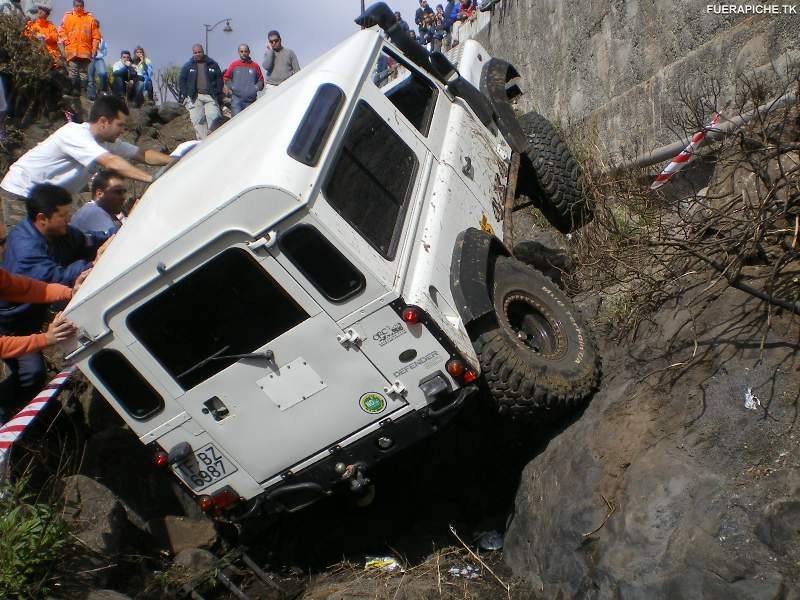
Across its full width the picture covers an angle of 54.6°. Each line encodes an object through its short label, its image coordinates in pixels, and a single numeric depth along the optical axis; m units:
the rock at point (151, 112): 14.55
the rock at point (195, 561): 5.02
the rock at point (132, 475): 5.70
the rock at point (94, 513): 4.83
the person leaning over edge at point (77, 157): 5.91
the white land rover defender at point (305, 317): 3.97
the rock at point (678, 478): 3.37
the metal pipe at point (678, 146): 4.57
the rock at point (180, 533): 5.46
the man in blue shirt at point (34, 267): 5.27
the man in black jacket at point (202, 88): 12.56
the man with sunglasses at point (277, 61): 11.99
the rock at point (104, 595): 4.30
